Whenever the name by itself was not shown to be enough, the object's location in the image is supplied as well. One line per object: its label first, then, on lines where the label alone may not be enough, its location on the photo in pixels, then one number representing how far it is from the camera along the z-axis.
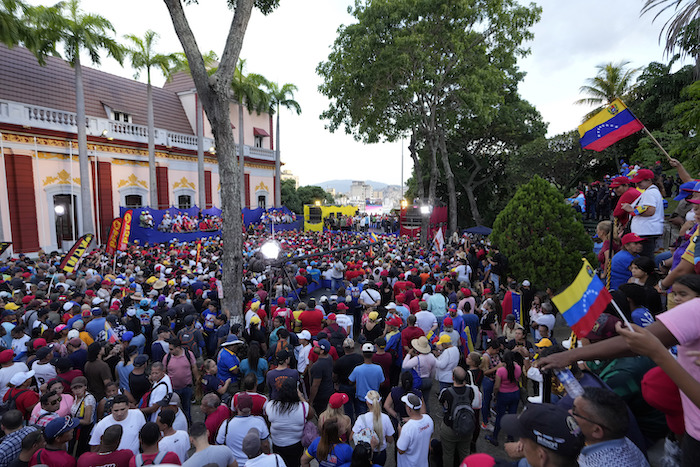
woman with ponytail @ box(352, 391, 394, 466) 3.88
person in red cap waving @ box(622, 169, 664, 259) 5.30
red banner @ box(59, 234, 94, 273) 11.13
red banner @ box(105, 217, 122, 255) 14.91
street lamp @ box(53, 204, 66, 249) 19.59
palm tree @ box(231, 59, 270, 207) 29.27
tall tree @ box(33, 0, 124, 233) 17.01
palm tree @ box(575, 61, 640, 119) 25.84
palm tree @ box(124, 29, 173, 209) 21.83
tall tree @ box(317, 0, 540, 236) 16.55
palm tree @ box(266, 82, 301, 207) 34.47
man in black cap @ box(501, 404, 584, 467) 1.94
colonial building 17.56
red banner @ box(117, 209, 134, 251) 14.44
